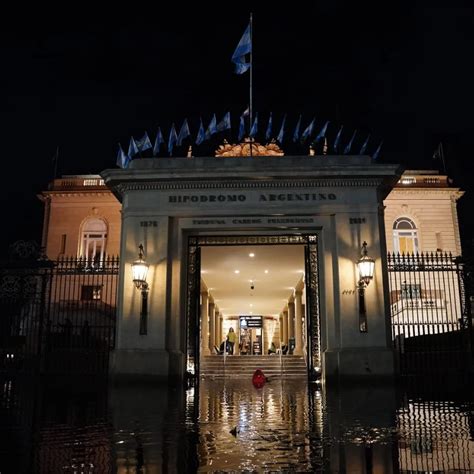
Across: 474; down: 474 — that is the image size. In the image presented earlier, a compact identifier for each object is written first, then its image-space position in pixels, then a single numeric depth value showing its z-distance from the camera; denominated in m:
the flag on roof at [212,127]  17.98
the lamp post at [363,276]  13.70
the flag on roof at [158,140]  17.68
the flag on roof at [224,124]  18.42
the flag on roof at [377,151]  18.71
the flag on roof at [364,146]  16.48
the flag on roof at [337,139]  18.60
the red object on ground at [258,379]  14.42
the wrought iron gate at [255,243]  15.30
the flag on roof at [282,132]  18.73
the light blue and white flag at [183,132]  17.73
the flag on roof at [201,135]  18.42
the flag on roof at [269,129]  18.64
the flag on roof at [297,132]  18.51
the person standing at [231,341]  27.93
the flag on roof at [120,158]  19.40
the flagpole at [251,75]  18.52
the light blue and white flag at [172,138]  18.08
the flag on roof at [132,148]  18.47
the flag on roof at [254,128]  18.08
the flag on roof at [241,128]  18.78
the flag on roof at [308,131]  18.61
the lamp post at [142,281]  13.95
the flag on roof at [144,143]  18.17
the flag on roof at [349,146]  17.63
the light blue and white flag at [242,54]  18.67
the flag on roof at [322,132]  18.38
